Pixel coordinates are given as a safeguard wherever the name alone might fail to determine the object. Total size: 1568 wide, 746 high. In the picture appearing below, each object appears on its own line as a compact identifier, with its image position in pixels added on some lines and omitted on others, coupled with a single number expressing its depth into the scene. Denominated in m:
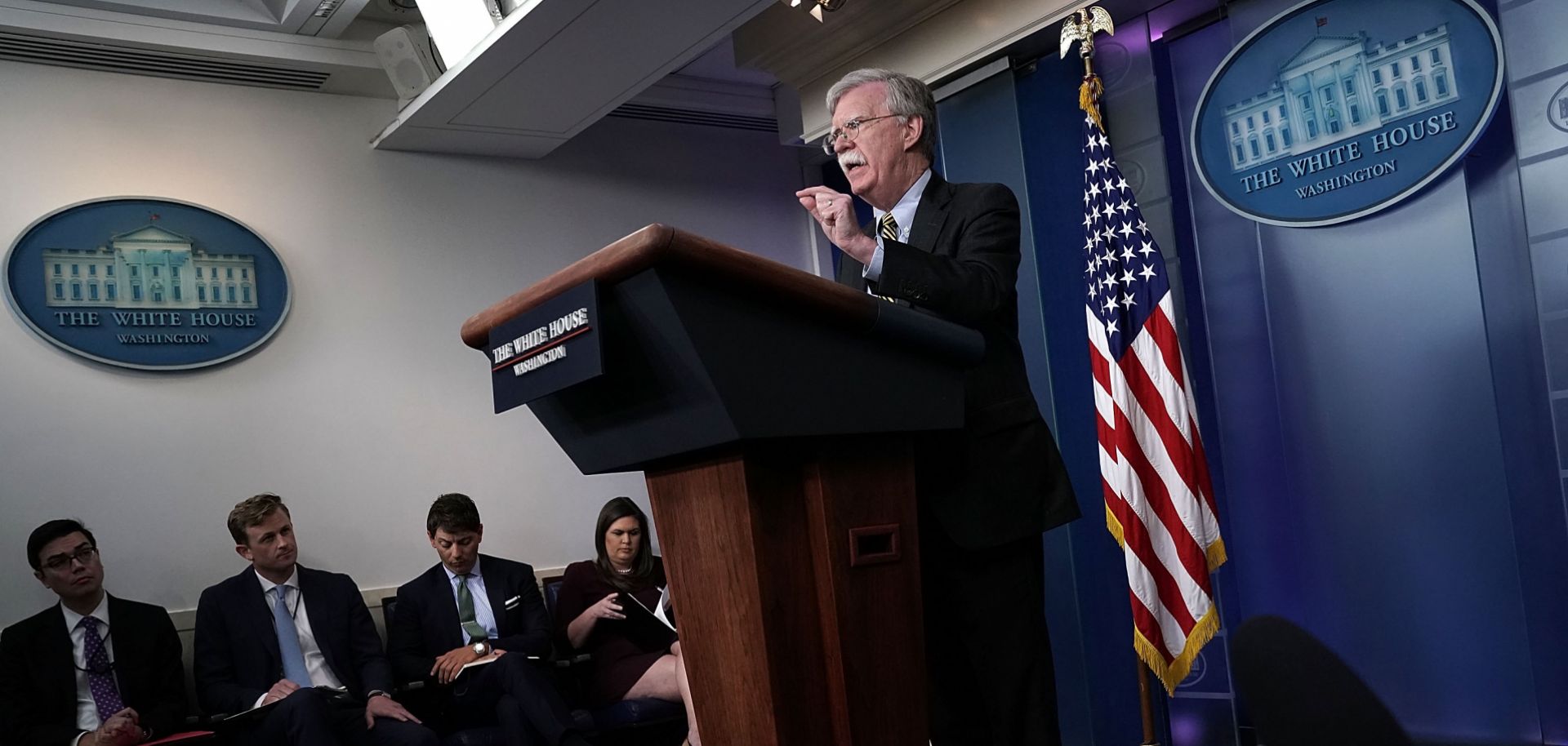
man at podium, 1.42
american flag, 3.75
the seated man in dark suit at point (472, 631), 4.10
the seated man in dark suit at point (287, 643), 3.99
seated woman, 4.36
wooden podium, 1.14
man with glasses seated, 3.78
